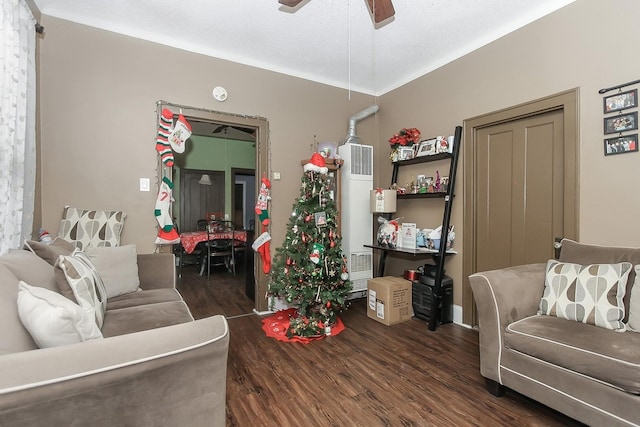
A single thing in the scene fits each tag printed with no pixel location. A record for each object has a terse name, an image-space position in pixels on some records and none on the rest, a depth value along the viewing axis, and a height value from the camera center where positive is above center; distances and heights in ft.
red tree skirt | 9.35 -3.86
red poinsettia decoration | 11.98 +2.85
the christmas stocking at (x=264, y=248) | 11.49 -1.42
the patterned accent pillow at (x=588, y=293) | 5.79 -1.66
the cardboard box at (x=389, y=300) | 10.48 -3.15
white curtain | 6.13 +1.84
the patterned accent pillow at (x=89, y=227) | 8.50 -0.50
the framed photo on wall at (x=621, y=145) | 6.88 +1.51
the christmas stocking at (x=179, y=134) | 10.06 +2.50
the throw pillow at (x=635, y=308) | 5.63 -1.81
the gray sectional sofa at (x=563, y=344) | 4.75 -2.31
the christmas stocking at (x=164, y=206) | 9.80 +0.13
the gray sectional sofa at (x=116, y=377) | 2.63 -1.58
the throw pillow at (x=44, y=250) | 5.92 -0.79
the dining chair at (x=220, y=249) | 17.53 -2.30
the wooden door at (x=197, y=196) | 21.57 +0.98
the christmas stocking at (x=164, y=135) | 9.85 +2.39
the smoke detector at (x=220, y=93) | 10.85 +4.13
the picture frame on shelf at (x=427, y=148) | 11.11 +2.30
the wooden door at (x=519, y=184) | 8.11 +0.78
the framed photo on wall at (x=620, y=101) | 6.87 +2.50
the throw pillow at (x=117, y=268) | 7.41 -1.44
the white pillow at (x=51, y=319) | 3.33 -1.21
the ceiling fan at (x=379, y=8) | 6.32 +4.26
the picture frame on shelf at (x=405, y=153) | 11.94 +2.23
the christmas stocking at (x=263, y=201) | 11.40 +0.33
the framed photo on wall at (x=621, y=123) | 6.86 +2.00
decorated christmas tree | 9.78 -1.70
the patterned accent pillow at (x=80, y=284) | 4.80 -1.21
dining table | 16.66 -1.51
